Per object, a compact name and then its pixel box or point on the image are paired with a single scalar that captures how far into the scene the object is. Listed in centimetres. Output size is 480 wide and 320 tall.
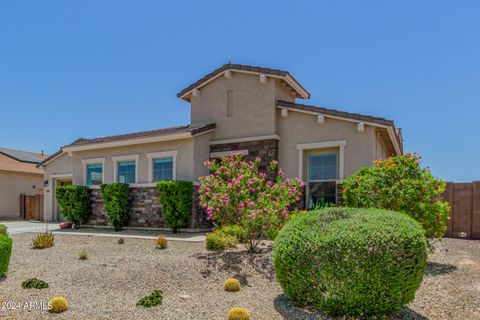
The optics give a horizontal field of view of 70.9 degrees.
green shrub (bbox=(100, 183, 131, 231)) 1446
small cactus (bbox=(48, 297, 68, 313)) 530
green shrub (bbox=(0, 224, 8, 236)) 995
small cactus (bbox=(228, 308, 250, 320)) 478
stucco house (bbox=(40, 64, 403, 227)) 1253
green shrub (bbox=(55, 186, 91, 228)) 1568
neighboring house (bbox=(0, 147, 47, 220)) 2362
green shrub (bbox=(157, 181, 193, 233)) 1307
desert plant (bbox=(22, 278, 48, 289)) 650
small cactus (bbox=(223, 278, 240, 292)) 644
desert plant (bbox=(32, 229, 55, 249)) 1042
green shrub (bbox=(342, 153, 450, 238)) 795
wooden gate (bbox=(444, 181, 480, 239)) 1187
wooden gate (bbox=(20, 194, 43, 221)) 2311
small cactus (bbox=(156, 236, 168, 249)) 1007
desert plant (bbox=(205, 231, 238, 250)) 959
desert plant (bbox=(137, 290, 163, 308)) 559
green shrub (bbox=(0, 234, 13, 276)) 698
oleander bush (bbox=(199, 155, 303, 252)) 851
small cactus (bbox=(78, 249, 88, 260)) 885
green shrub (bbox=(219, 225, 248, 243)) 1045
